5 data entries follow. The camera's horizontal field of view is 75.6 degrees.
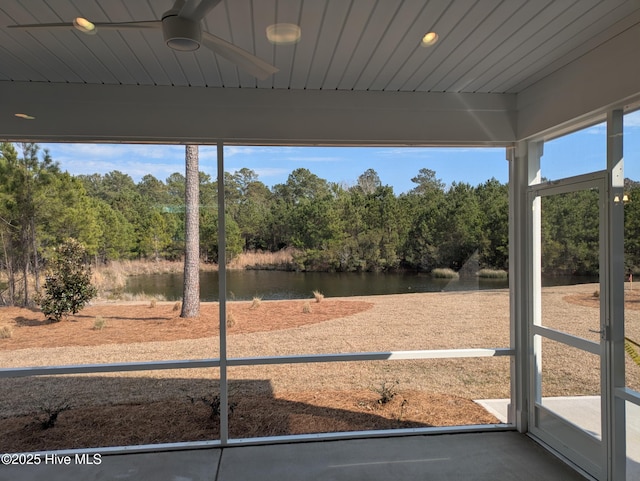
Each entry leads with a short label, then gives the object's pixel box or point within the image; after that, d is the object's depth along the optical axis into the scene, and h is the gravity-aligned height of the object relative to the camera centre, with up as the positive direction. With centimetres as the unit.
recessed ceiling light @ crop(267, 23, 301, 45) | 227 +121
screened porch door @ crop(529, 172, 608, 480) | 276 -55
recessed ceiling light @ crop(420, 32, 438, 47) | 238 +122
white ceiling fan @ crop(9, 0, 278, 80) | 157 +87
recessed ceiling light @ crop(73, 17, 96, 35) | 167 +89
